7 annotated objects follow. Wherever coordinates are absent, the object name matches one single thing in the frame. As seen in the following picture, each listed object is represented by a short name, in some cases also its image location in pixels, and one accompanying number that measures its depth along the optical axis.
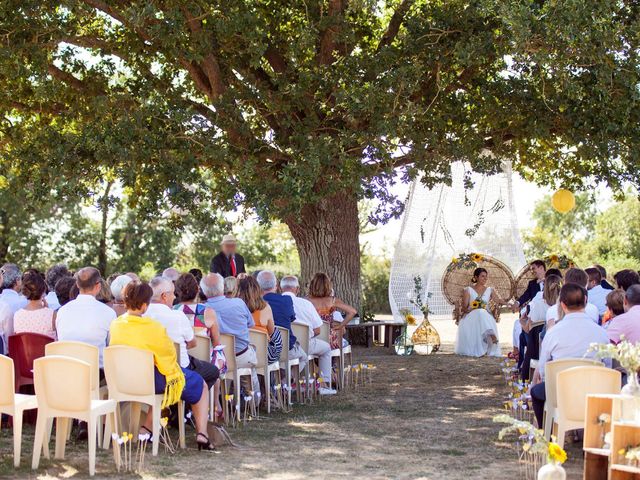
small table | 17.58
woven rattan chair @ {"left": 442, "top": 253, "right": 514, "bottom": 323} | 17.25
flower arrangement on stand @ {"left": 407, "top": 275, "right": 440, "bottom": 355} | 17.16
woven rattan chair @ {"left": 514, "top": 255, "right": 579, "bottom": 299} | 17.73
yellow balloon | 16.09
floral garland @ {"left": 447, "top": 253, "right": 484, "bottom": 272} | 17.14
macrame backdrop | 18.41
